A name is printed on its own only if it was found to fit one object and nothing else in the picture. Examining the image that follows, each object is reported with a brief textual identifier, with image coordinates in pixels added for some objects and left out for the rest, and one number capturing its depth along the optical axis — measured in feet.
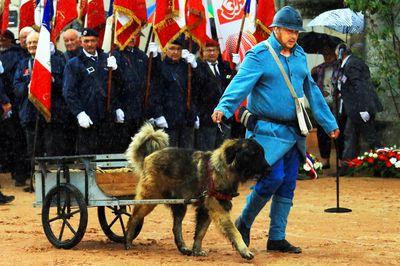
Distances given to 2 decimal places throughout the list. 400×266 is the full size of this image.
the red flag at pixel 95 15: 52.08
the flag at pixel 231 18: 55.77
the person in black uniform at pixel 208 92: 52.49
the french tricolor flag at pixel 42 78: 47.80
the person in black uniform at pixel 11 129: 54.90
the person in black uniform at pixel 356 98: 59.72
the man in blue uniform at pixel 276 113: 32.94
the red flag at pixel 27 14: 55.42
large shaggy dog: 31.71
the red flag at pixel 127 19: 47.73
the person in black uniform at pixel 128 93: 47.52
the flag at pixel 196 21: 52.21
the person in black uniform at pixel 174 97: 49.96
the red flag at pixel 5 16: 55.62
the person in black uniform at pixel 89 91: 45.65
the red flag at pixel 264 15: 55.31
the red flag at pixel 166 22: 50.03
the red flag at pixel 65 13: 51.21
